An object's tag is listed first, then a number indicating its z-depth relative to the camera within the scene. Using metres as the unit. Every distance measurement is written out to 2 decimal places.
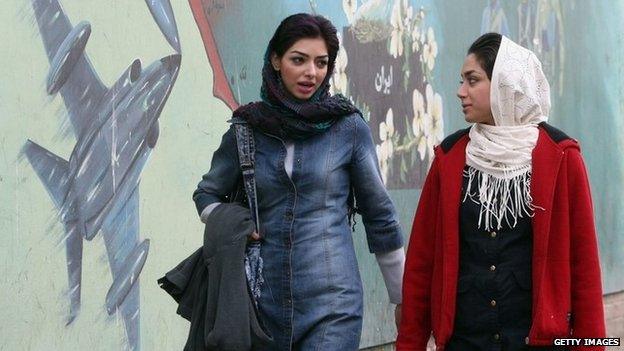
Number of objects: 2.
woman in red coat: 4.48
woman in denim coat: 4.58
